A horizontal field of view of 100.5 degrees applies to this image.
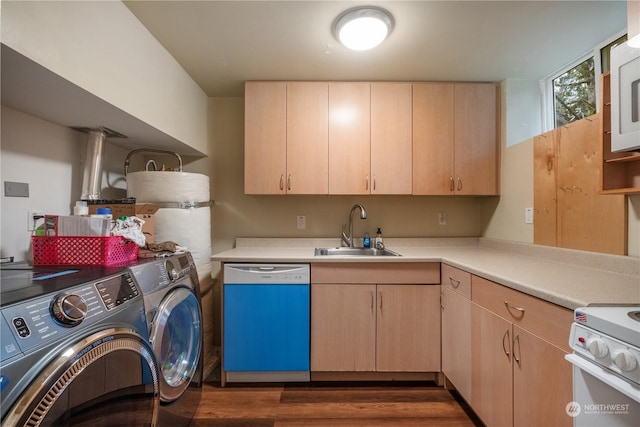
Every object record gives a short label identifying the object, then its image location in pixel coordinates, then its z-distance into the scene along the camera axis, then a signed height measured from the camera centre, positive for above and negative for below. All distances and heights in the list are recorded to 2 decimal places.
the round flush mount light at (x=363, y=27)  1.39 +1.02
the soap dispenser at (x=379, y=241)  2.29 -0.24
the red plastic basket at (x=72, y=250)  1.12 -0.15
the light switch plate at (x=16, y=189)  1.25 +0.12
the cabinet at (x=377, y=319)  1.81 -0.72
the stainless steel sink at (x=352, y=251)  2.28 -0.33
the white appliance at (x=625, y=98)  0.98 +0.44
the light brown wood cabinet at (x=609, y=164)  1.19 +0.22
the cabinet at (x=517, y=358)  0.95 -0.61
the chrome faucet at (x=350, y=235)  2.30 -0.19
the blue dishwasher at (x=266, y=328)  1.81 -0.78
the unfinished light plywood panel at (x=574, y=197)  1.37 +0.09
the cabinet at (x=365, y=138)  2.11 +0.60
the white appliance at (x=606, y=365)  0.68 -0.42
